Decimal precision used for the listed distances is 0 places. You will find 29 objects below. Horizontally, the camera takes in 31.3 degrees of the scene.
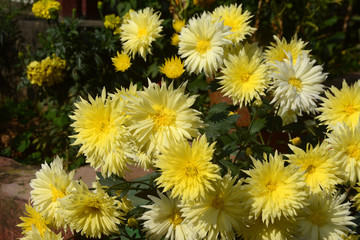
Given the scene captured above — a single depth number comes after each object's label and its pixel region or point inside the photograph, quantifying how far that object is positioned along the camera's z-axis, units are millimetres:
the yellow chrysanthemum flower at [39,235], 858
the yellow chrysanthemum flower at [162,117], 768
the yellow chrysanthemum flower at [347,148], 821
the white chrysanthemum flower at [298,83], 842
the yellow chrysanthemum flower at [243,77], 866
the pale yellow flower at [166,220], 841
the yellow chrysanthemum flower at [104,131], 787
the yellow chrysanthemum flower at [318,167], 821
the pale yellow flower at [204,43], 874
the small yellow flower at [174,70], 897
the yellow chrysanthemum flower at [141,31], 1030
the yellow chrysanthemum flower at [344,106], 862
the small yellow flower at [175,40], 1042
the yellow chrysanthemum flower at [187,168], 746
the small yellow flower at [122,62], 1073
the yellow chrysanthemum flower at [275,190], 770
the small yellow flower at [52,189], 864
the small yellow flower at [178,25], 1057
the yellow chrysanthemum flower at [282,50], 922
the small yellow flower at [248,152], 910
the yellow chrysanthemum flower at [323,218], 832
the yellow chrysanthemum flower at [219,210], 780
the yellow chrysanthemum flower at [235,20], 924
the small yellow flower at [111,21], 1543
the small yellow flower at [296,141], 918
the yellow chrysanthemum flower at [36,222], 889
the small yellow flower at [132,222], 858
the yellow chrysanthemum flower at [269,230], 811
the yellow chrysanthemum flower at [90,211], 813
